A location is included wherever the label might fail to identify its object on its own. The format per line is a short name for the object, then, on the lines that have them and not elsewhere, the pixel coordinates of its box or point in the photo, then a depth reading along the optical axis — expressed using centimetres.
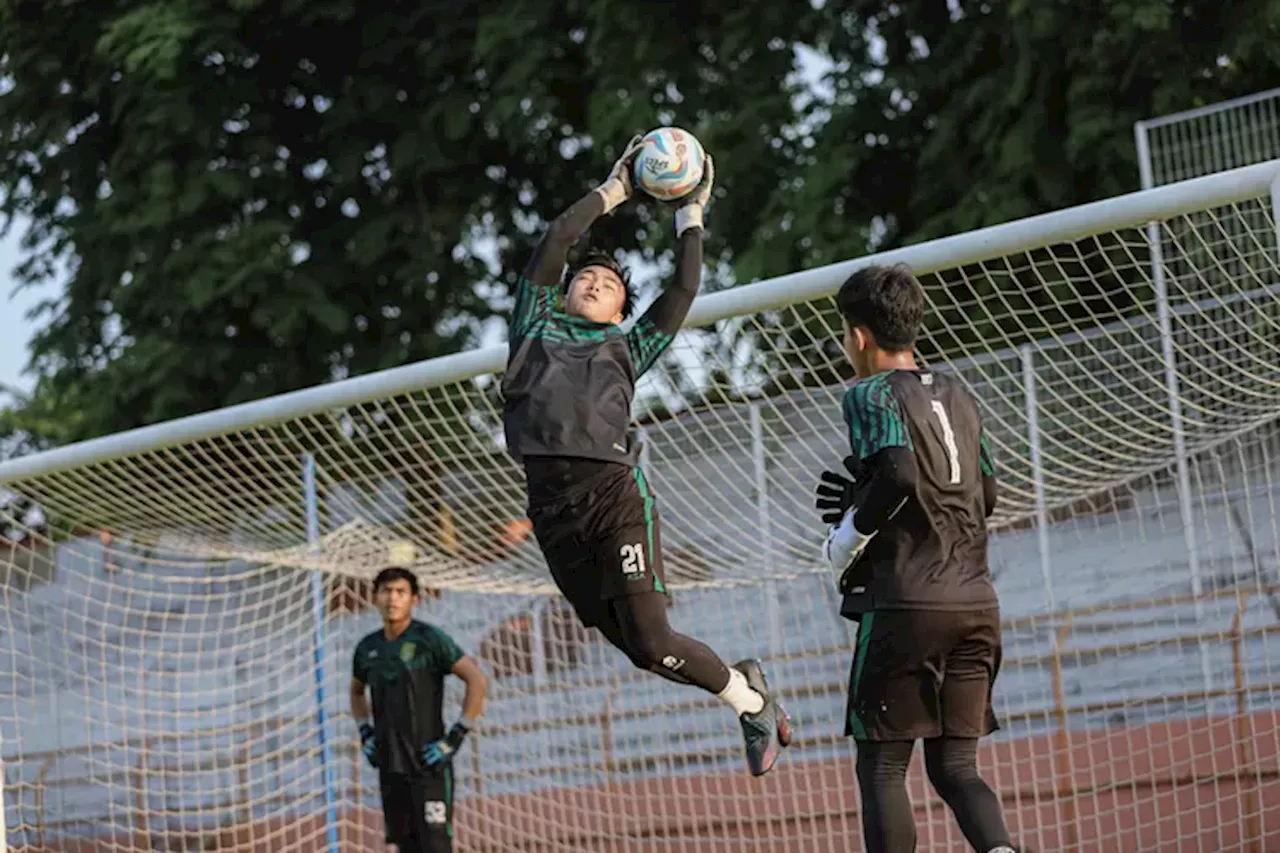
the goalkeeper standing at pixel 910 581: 871
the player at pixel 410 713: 1609
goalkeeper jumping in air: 1015
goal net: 1447
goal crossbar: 1106
